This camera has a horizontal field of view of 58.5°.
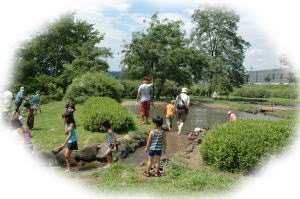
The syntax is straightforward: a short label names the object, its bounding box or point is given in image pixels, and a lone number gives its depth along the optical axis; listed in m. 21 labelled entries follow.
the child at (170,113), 13.21
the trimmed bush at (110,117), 11.75
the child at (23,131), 8.41
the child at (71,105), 11.87
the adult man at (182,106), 12.50
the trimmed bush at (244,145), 7.09
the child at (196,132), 13.17
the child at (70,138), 8.14
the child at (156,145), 7.08
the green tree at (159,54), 38.59
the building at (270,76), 82.56
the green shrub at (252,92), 56.25
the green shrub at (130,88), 42.66
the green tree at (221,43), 49.34
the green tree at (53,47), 40.03
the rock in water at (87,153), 9.28
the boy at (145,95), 13.24
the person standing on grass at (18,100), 16.06
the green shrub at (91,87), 20.58
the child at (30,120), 12.19
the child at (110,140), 8.02
